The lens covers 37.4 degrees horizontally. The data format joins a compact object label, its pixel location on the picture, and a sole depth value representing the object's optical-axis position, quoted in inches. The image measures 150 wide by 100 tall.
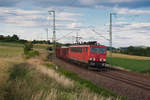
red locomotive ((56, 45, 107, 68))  1096.8
